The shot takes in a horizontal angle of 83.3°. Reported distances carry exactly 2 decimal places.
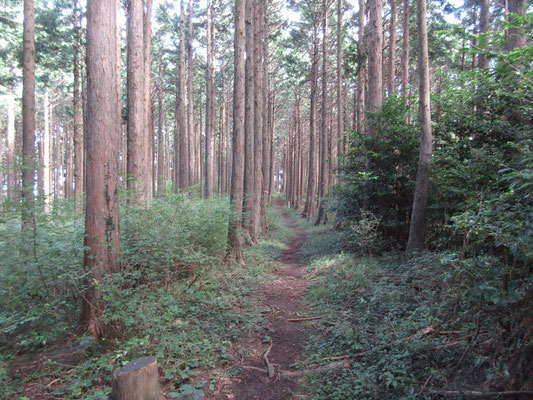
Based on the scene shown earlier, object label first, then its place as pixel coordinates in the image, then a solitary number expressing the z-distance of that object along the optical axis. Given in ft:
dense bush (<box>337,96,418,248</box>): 28.50
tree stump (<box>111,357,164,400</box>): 9.78
